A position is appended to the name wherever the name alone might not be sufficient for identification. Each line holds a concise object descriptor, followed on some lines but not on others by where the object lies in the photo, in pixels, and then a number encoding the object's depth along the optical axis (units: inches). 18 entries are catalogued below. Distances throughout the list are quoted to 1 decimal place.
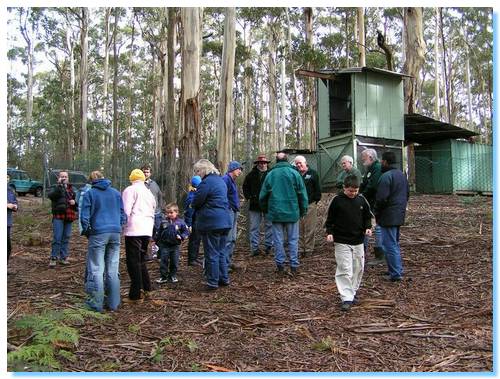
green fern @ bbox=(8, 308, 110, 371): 135.6
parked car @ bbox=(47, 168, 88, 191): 653.3
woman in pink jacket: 211.8
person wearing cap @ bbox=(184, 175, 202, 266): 286.0
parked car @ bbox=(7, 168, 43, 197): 983.6
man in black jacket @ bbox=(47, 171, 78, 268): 296.5
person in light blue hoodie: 197.2
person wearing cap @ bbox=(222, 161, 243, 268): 259.8
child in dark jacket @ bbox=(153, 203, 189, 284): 241.3
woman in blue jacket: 225.8
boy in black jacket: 193.2
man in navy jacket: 224.7
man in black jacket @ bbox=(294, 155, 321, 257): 281.8
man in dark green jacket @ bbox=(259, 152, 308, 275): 245.4
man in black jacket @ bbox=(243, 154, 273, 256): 299.3
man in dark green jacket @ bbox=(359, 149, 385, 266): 250.7
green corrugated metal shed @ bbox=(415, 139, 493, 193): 720.3
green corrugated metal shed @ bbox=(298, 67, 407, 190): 622.2
